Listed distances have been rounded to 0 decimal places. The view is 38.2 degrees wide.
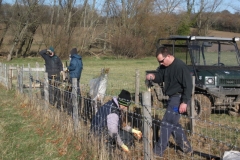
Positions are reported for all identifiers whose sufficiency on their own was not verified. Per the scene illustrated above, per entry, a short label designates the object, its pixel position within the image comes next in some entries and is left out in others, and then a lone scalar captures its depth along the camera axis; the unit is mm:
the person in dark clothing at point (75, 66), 8945
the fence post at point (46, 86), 7919
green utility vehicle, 7699
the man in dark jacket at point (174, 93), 4969
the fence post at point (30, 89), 9242
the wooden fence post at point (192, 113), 6305
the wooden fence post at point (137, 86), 8825
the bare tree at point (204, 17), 52631
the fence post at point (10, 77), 12769
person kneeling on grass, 4883
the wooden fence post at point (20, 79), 10616
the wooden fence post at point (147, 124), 3995
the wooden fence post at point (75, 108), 6004
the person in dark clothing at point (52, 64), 10391
